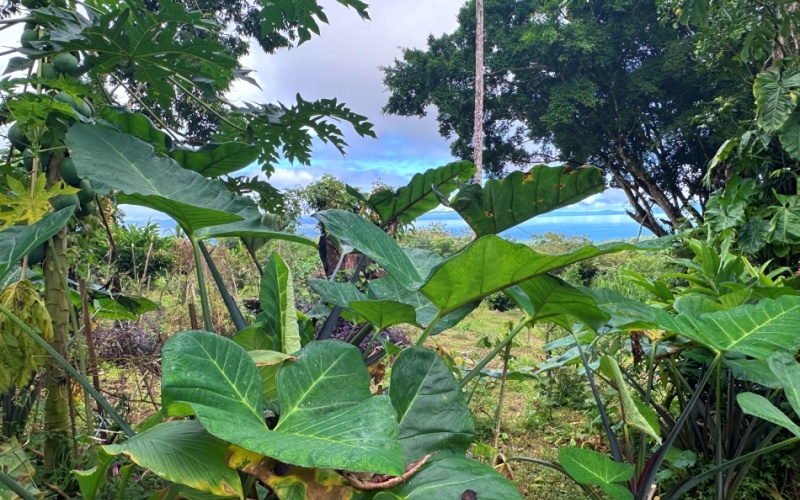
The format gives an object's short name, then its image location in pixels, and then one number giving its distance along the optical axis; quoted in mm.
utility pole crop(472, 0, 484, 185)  10180
